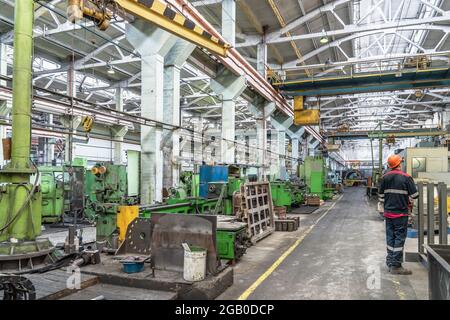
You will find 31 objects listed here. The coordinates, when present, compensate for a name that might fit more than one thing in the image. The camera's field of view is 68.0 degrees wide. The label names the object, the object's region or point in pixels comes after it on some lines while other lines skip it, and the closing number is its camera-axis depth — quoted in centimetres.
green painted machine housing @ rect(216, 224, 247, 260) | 613
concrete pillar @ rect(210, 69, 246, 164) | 1259
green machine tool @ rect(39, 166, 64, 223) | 1159
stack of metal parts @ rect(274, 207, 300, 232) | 1006
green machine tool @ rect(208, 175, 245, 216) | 910
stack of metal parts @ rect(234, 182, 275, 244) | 806
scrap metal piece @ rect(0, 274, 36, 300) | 339
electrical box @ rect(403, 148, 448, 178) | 1193
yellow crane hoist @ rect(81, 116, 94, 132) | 769
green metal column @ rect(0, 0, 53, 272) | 470
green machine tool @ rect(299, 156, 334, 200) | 1847
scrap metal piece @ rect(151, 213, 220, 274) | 481
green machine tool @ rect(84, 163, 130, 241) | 1149
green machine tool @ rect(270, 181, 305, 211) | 1382
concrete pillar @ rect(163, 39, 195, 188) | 915
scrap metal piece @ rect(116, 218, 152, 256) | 554
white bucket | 450
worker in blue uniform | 556
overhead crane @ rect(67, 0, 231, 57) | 513
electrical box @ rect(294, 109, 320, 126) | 1673
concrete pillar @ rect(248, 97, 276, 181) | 1632
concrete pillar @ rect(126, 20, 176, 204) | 832
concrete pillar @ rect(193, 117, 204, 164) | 1102
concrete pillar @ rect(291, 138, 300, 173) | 2397
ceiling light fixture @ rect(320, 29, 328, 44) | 1449
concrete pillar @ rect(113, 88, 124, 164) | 1803
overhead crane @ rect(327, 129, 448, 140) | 2598
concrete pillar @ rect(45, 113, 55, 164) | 2046
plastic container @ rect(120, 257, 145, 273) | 473
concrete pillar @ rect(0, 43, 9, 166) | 1330
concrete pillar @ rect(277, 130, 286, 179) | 1917
